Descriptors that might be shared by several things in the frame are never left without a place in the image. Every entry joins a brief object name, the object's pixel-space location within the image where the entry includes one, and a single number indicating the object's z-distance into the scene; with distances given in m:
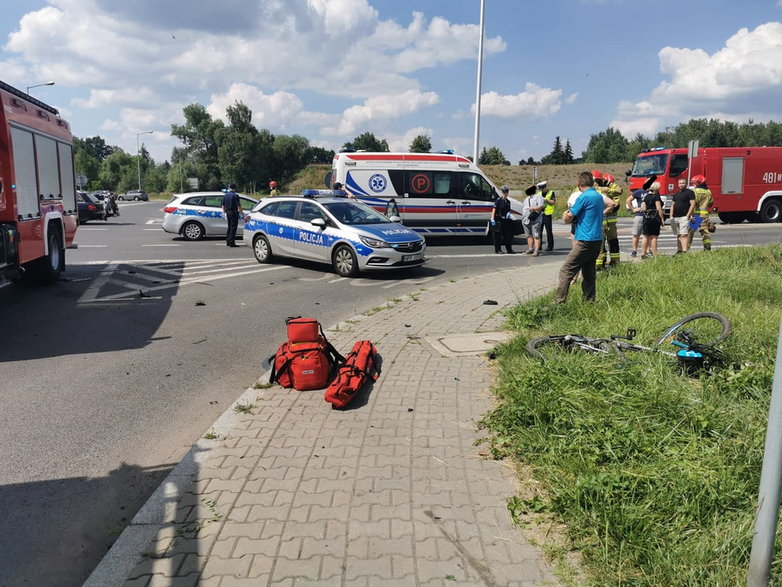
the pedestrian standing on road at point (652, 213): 12.34
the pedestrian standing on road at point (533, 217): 14.78
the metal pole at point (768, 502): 2.31
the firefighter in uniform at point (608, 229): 10.62
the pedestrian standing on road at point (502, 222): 15.54
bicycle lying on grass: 4.81
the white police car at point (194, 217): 20.20
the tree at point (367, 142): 107.73
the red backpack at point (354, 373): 4.89
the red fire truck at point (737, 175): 24.39
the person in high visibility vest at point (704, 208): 12.88
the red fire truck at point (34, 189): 8.53
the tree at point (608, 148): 108.44
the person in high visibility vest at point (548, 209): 14.95
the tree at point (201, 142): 96.56
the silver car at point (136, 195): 83.56
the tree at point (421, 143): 93.06
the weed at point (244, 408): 4.86
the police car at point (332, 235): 11.82
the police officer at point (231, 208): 17.83
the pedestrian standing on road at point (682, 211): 12.54
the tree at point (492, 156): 98.88
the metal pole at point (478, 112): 28.28
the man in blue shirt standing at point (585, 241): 7.57
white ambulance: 17.95
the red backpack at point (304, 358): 5.40
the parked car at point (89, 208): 29.58
